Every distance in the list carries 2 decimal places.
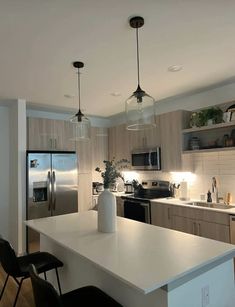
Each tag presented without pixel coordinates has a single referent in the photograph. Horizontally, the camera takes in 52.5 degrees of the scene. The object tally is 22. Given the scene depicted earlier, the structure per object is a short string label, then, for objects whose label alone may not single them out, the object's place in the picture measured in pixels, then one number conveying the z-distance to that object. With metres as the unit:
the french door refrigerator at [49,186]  3.89
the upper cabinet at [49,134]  4.21
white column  3.87
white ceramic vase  2.14
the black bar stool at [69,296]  1.25
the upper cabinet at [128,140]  4.36
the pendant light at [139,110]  1.95
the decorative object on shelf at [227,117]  3.32
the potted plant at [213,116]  3.51
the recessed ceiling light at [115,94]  3.78
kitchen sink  3.40
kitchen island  1.34
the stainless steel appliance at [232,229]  2.87
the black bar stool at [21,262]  1.96
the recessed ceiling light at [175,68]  2.77
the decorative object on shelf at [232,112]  3.30
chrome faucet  3.63
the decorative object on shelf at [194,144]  3.78
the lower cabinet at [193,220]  3.00
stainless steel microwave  4.23
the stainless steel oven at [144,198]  4.04
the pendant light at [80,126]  2.65
